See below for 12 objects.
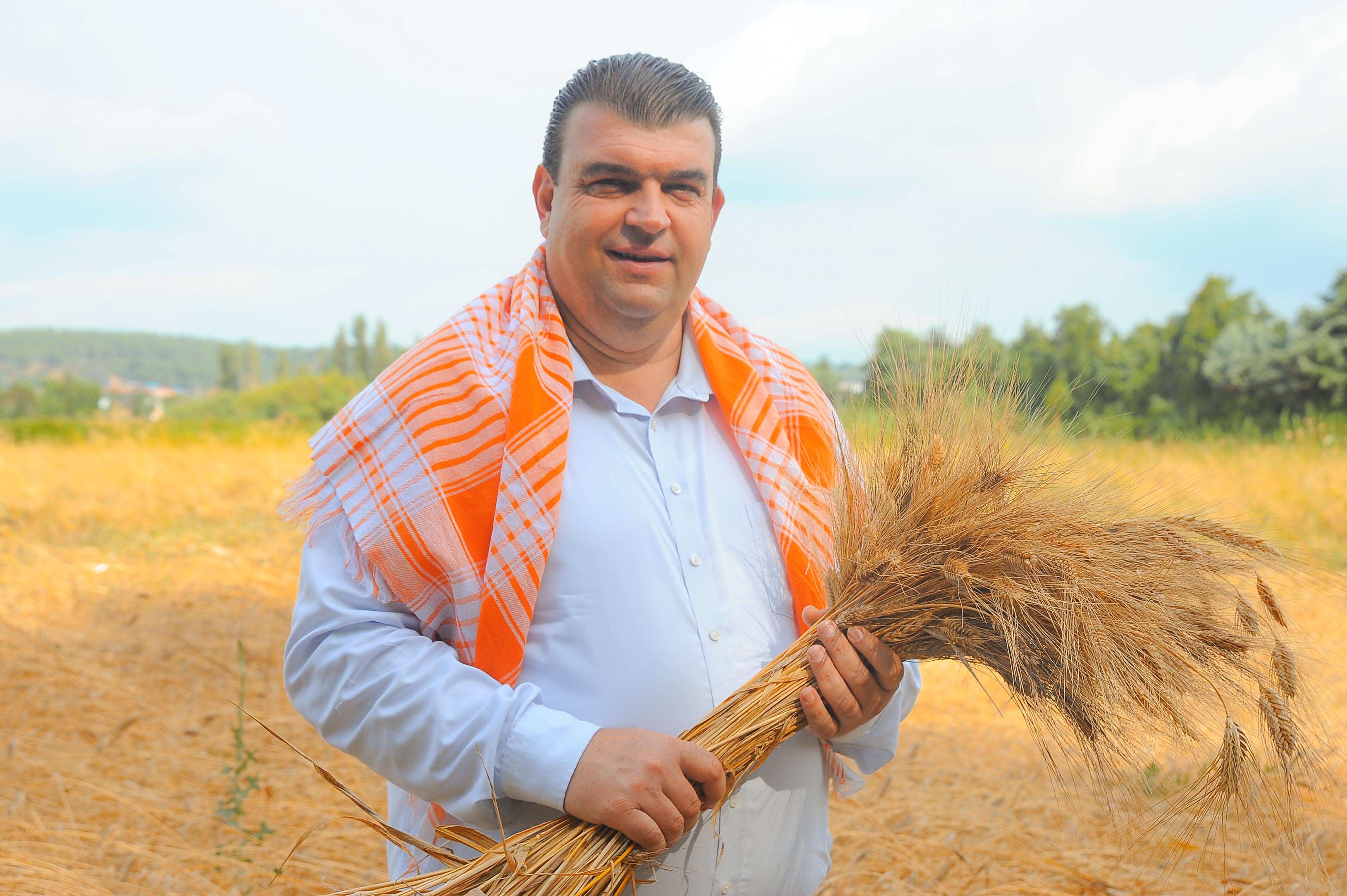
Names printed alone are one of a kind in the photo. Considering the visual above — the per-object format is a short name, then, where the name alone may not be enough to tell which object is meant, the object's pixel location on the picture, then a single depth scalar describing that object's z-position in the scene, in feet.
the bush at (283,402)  123.03
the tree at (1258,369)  51.19
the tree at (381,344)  216.13
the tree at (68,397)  160.66
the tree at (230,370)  261.65
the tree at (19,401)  161.17
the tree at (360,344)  224.94
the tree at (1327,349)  48.06
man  5.08
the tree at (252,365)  274.57
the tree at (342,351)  256.11
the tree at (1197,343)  57.41
